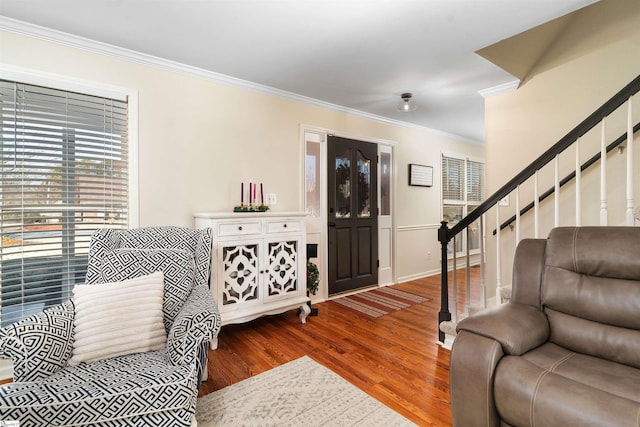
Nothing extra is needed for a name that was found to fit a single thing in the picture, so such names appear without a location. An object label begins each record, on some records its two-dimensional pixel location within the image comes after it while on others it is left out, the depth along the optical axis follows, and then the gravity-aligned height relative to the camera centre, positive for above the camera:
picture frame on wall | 4.62 +0.59
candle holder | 2.84 +0.05
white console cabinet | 2.53 -0.46
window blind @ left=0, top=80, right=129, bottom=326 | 2.04 +0.20
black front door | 3.80 -0.01
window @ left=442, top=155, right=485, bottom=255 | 5.33 +0.42
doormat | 3.34 -1.06
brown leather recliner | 1.05 -0.57
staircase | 1.78 +0.16
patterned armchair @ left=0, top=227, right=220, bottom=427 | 1.09 -0.66
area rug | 1.61 -1.10
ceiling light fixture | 3.34 +1.28
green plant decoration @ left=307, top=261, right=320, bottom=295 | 3.31 -0.71
